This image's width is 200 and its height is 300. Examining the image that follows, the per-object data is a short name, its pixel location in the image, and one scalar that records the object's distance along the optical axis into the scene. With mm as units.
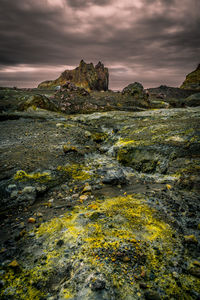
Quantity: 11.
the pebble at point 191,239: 2891
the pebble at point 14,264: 2440
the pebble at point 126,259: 2504
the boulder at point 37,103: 15953
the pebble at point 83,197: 4535
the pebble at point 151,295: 2008
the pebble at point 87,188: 4945
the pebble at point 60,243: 2856
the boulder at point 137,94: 23052
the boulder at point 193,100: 33688
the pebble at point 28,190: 4616
